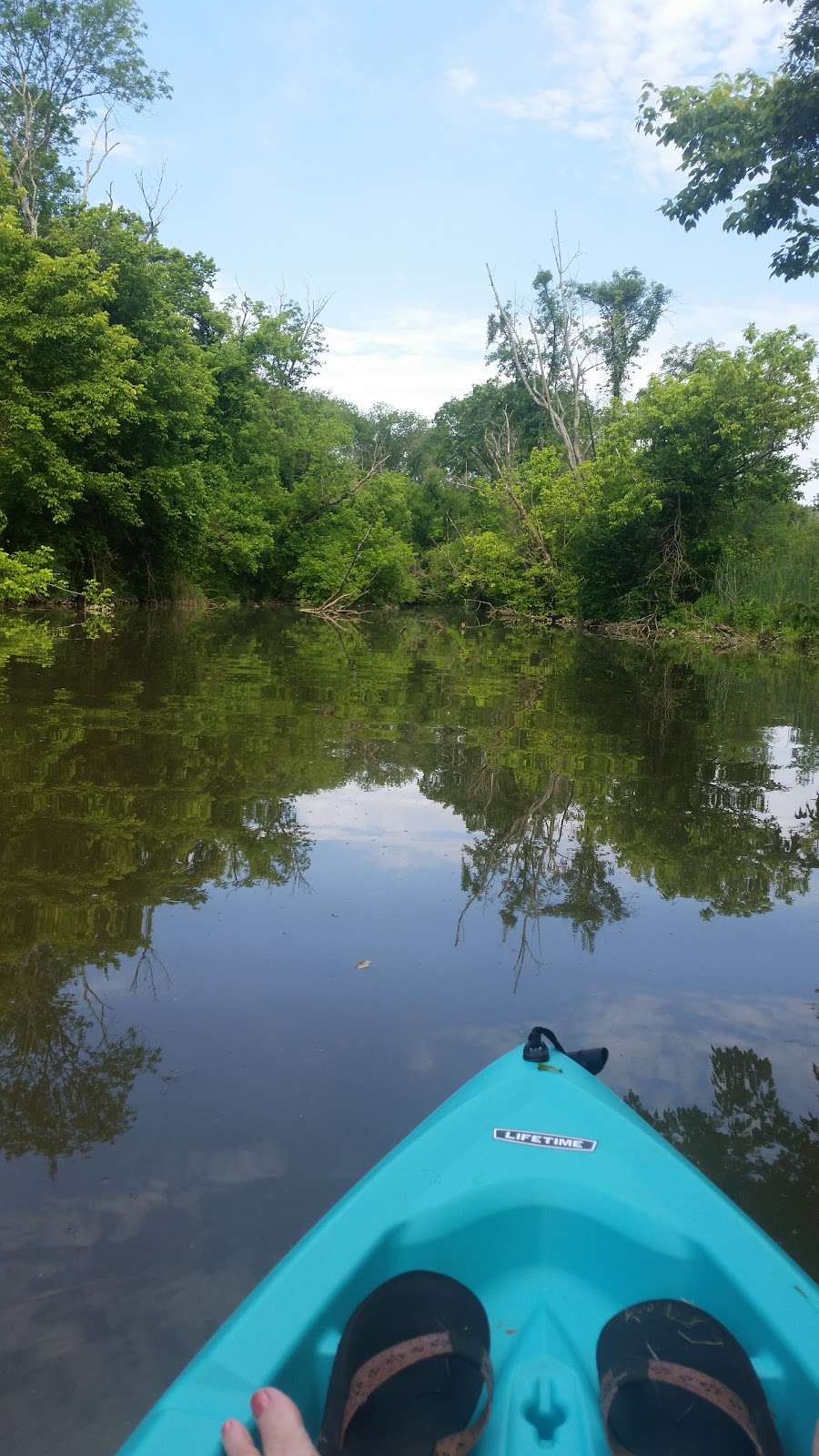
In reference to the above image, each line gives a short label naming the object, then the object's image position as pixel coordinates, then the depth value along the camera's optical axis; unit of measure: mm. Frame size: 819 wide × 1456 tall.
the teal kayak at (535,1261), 1585
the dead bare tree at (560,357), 35406
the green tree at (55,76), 24719
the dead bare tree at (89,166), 25312
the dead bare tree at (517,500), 29844
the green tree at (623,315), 43125
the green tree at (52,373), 17109
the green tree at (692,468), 22312
